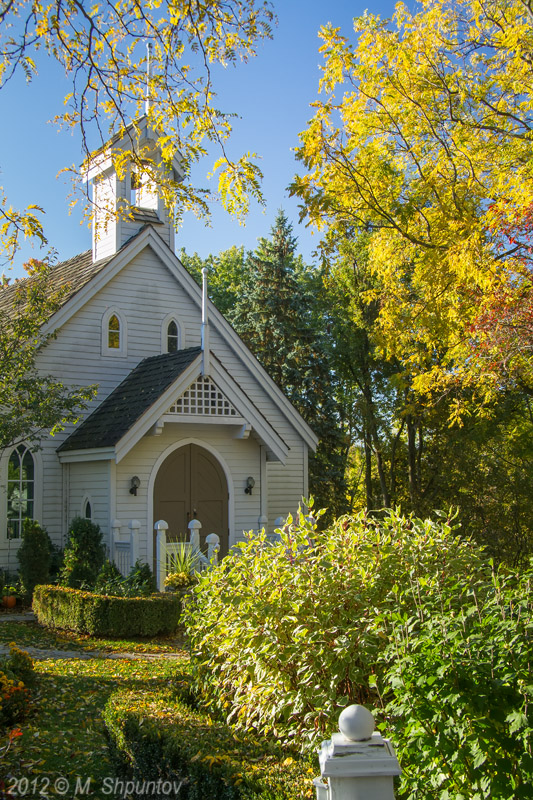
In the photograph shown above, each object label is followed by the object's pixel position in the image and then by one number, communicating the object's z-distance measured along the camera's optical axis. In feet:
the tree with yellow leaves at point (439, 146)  36.86
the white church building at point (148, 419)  51.78
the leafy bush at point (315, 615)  15.96
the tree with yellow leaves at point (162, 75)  23.02
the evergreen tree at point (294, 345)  93.81
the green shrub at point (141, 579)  44.75
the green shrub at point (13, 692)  22.16
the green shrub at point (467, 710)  11.62
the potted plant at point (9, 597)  48.32
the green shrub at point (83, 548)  46.91
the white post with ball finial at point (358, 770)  10.10
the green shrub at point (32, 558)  48.75
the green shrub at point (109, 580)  43.50
